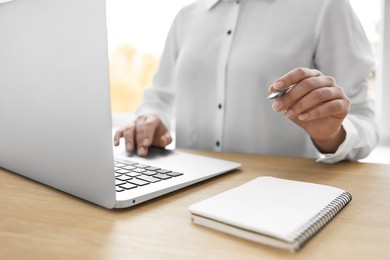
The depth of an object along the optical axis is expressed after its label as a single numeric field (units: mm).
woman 919
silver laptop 448
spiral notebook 375
